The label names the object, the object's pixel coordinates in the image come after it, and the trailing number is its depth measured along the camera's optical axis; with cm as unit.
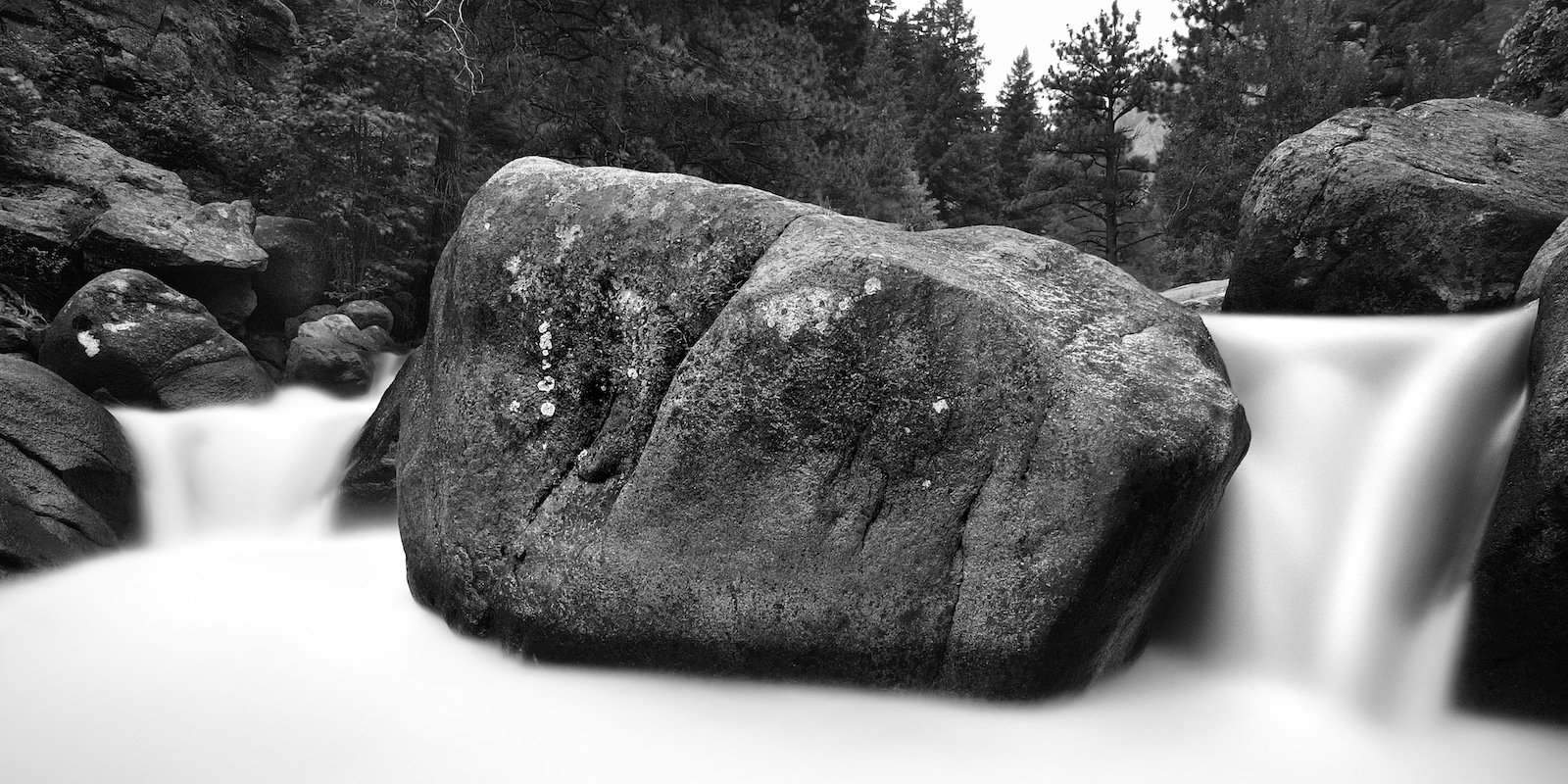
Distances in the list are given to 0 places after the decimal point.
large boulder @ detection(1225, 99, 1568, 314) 631
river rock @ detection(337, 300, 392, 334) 1223
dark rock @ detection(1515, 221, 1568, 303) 475
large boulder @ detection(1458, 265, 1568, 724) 335
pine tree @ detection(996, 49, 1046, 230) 2903
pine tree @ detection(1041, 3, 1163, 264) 2362
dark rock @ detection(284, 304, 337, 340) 1162
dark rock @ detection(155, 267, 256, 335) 1045
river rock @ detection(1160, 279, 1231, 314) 929
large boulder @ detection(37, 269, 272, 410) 814
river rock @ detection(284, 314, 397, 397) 1033
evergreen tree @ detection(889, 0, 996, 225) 3005
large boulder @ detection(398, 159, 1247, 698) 349
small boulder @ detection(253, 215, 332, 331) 1186
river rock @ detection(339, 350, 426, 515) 685
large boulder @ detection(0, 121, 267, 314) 975
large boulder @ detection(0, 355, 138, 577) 534
